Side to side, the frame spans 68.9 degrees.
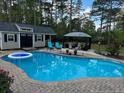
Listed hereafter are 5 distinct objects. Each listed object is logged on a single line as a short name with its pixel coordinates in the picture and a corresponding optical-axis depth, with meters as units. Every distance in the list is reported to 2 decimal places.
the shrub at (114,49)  9.26
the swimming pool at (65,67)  6.14
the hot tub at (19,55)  8.73
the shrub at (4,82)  2.44
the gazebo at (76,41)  12.68
